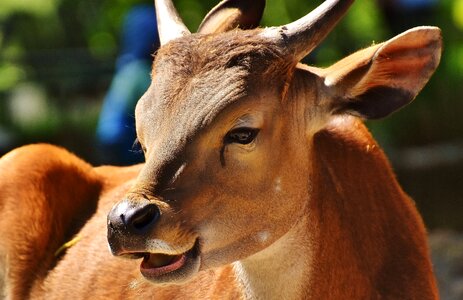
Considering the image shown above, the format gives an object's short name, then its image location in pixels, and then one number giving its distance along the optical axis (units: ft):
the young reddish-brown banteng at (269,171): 31.76
